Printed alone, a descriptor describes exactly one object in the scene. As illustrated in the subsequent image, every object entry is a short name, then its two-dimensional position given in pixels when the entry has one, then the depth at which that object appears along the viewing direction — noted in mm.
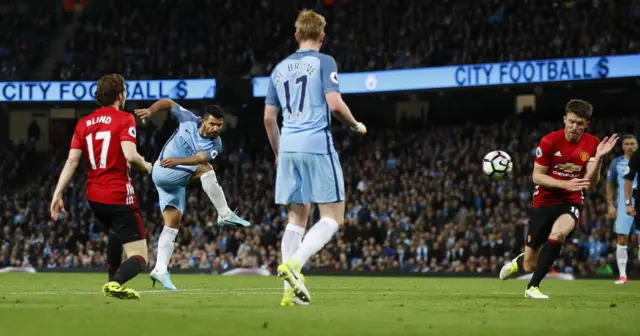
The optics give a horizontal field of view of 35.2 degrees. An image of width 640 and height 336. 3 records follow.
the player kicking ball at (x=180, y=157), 13102
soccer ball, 17203
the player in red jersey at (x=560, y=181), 10773
